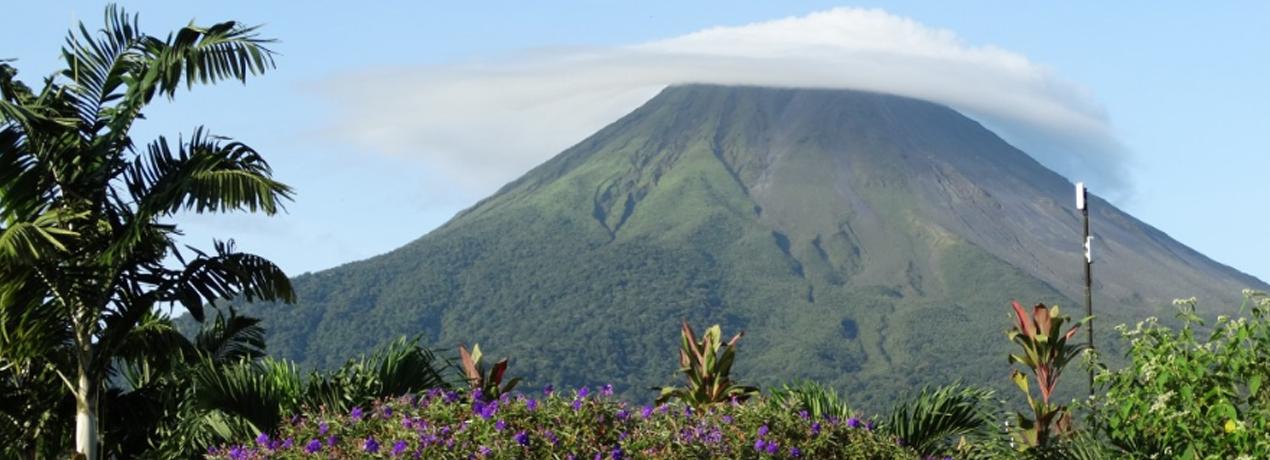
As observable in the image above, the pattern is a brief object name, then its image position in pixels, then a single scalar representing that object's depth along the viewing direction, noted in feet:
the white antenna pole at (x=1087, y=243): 68.23
